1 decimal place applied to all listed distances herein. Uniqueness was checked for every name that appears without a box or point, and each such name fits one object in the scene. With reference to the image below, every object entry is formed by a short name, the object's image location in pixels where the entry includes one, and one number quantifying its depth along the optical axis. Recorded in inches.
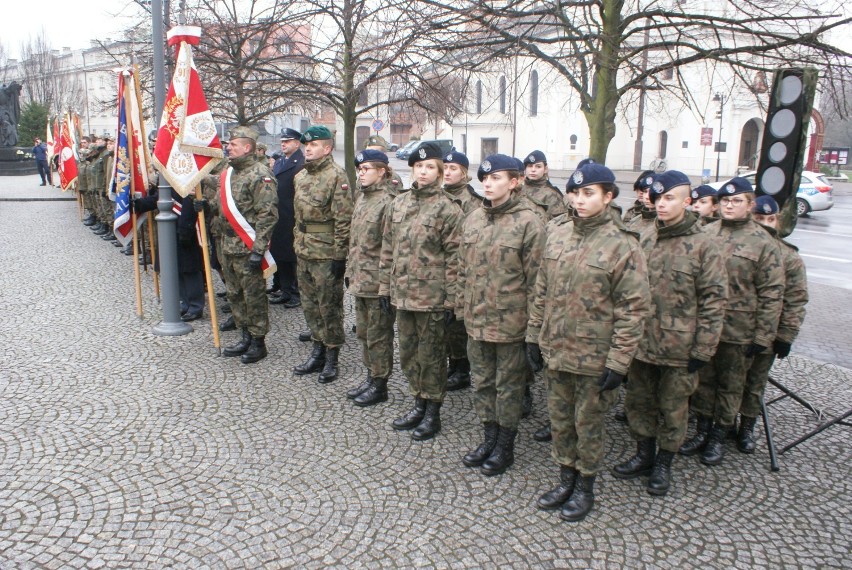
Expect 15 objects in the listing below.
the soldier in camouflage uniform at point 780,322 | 179.0
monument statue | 1289.4
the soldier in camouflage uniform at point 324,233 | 233.9
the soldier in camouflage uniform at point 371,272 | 213.0
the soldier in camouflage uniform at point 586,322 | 142.6
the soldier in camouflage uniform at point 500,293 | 165.6
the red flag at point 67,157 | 675.4
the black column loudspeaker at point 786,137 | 196.2
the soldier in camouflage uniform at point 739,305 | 176.1
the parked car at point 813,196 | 856.3
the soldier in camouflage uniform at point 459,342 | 230.1
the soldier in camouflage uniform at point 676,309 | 158.9
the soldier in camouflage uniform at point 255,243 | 249.9
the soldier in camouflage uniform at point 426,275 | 190.4
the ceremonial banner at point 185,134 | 264.2
